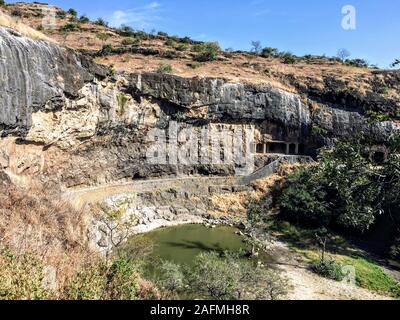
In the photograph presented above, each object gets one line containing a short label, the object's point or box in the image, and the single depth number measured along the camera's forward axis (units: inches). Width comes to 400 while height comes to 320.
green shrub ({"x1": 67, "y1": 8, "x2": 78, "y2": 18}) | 2726.4
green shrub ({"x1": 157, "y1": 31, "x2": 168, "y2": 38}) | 2623.0
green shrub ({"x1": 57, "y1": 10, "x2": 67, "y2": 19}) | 2635.6
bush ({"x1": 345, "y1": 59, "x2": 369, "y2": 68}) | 2279.2
